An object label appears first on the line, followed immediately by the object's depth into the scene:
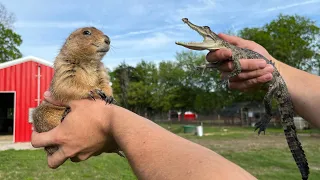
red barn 13.98
